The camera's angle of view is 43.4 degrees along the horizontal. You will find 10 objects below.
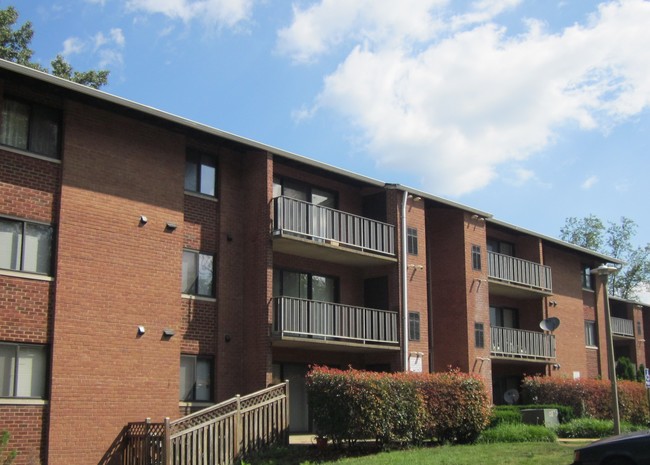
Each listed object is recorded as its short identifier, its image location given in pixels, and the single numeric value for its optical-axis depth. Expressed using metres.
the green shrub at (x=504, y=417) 24.92
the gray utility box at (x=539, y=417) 26.06
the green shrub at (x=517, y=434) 22.25
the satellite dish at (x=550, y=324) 32.50
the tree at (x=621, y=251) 67.44
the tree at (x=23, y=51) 35.25
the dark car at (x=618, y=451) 13.27
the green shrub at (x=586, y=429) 24.92
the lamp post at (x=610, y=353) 20.08
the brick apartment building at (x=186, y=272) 18.44
